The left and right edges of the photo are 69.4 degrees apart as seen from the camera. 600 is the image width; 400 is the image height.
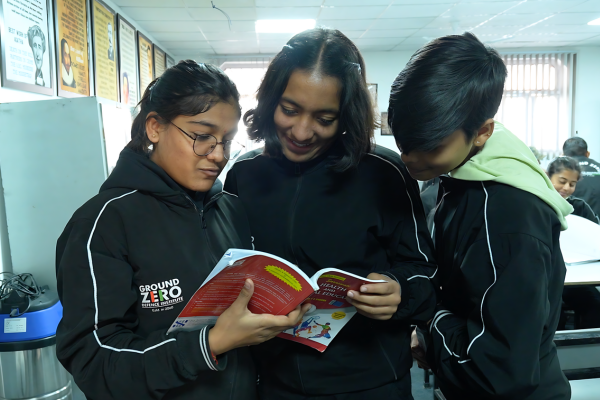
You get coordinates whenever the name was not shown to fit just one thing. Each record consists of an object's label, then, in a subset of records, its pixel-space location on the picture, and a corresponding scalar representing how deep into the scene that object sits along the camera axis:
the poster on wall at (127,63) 4.80
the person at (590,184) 3.93
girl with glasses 0.77
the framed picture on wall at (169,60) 6.98
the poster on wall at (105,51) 4.11
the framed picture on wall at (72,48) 3.36
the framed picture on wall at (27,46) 2.66
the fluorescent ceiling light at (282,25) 5.59
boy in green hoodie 0.81
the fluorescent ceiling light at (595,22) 6.07
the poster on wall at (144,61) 5.53
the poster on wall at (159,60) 6.25
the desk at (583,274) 2.14
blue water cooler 2.17
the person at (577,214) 2.70
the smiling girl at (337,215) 1.00
